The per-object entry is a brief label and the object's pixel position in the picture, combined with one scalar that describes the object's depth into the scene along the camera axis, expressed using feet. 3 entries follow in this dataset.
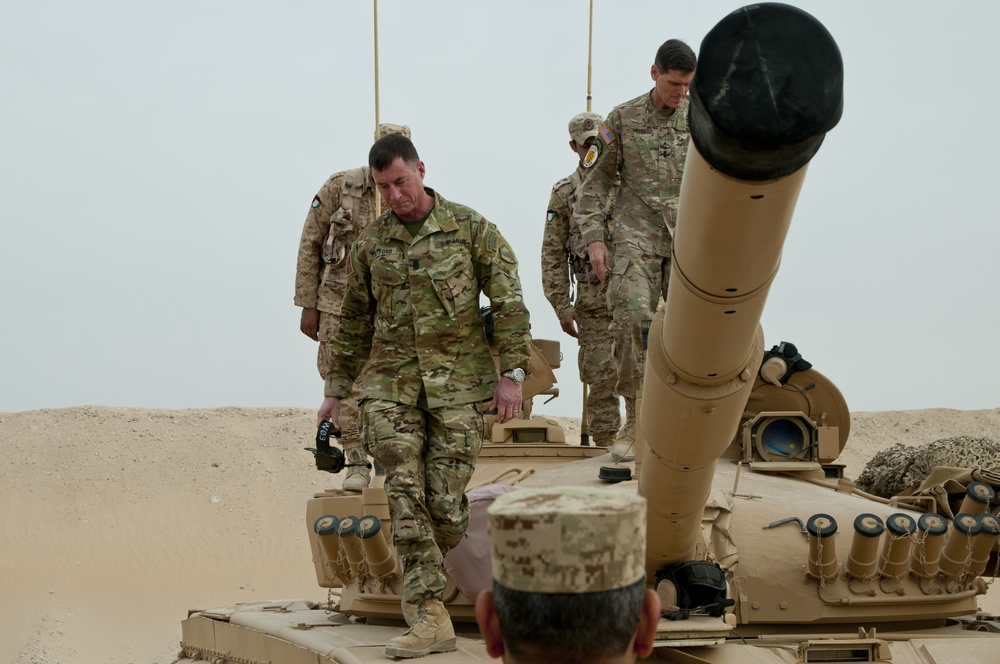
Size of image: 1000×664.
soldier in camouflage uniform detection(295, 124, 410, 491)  27.91
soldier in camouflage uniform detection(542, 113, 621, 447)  28.78
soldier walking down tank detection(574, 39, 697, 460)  23.65
